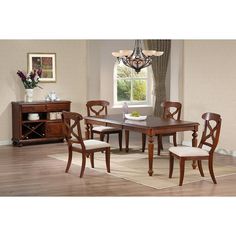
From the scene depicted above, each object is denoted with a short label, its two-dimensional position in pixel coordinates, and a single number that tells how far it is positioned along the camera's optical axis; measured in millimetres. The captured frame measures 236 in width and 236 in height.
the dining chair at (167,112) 7652
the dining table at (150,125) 6234
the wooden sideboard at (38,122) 8742
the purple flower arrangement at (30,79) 8820
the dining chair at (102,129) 7864
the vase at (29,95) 8852
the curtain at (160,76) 10625
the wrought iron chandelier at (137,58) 7241
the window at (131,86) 11133
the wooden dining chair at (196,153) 5793
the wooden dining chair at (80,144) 6254
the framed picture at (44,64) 9102
